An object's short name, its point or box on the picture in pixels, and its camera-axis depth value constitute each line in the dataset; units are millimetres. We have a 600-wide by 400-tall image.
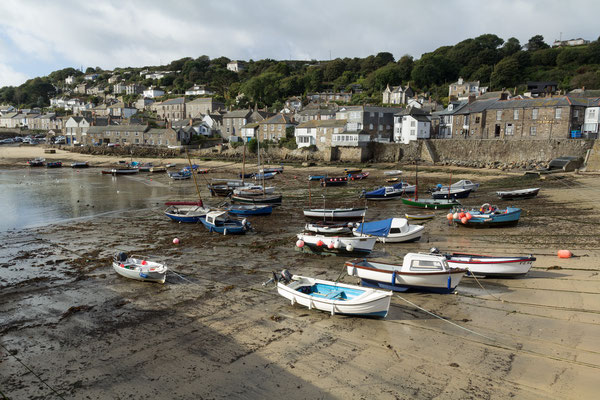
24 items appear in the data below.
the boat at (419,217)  24605
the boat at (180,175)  51750
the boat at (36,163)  68062
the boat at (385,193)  32812
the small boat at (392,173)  46094
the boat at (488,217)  21797
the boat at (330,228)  20578
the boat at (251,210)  28172
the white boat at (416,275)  13547
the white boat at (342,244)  17984
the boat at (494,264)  14430
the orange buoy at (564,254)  16266
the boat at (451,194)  30606
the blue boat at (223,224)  23125
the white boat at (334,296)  11734
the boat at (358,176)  45031
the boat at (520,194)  29266
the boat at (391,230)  19141
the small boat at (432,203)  27906
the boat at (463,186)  32997
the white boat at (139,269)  15352
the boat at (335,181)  41844
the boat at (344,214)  24547
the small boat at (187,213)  26266
